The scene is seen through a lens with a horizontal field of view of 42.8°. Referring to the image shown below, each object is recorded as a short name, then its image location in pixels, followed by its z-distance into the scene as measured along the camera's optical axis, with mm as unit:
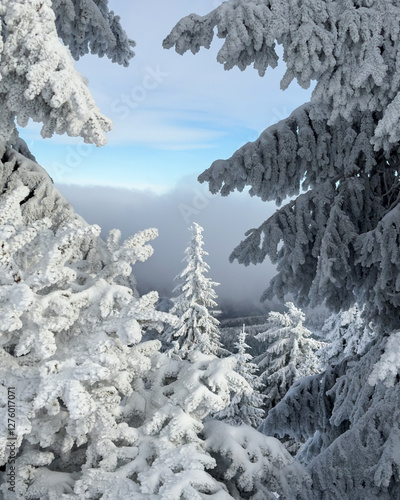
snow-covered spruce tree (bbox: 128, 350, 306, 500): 2762
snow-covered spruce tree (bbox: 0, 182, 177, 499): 2691
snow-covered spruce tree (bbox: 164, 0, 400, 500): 3963
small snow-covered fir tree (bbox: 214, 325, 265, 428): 15633
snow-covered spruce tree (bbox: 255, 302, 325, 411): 18531
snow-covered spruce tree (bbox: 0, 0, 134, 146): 2732
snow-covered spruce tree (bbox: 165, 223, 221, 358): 16891
